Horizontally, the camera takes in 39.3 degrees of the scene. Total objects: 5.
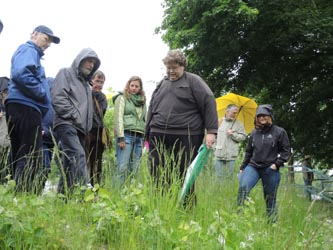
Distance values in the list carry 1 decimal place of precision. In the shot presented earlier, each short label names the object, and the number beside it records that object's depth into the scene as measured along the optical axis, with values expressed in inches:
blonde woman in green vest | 219.9
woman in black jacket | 222.4
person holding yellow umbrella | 282.0
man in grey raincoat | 169.5
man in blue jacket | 162.7
